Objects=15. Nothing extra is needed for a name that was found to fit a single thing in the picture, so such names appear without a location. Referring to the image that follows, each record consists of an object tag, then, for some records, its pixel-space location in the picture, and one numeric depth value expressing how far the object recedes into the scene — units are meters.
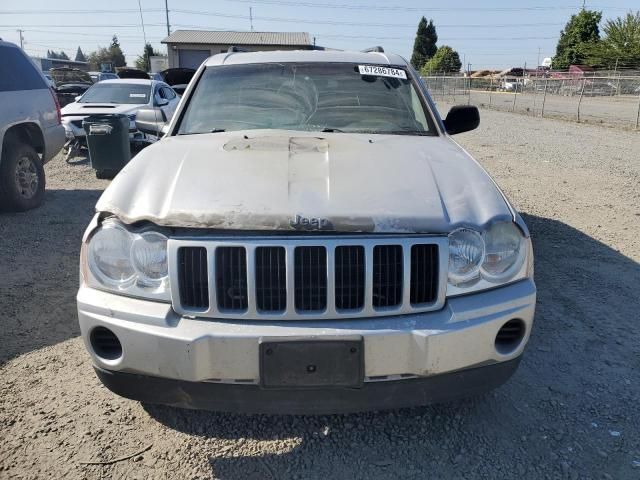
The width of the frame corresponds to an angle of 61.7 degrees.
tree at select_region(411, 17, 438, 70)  77.81
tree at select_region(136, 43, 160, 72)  61.87
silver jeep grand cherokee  2.09
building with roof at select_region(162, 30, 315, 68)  37.81
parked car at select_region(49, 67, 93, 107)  24.75
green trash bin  8.83
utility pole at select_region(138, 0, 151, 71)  59.64
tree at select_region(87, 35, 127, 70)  78.81
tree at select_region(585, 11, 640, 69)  52.97
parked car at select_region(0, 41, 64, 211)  6.36
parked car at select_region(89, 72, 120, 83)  27.67
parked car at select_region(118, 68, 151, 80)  22.17
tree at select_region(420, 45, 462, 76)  66.61
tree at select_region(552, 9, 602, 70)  60.09
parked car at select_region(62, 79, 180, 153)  10.37
